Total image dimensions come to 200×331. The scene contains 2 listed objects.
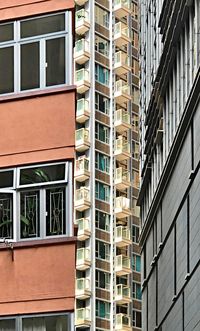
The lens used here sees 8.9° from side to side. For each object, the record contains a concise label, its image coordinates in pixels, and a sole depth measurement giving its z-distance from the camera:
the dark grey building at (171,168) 24.02
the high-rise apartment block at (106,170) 81.25
